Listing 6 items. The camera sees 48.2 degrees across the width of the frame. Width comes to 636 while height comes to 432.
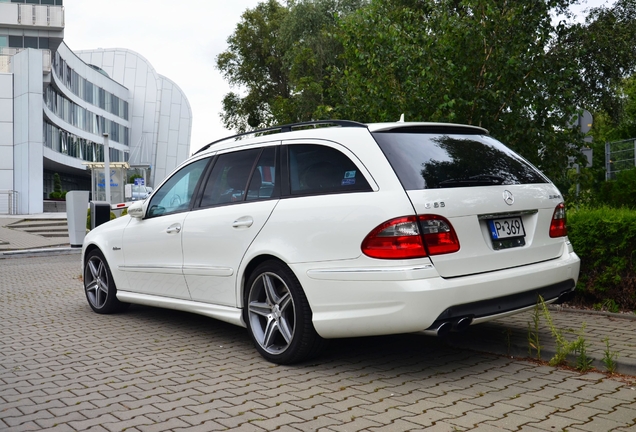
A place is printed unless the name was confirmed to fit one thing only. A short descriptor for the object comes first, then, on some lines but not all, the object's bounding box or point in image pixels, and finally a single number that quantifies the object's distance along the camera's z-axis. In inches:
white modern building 1663.4
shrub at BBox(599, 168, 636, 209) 492.1
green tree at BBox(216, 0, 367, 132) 1355.8
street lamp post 886.1
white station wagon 172.2
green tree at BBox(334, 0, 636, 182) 378.9
